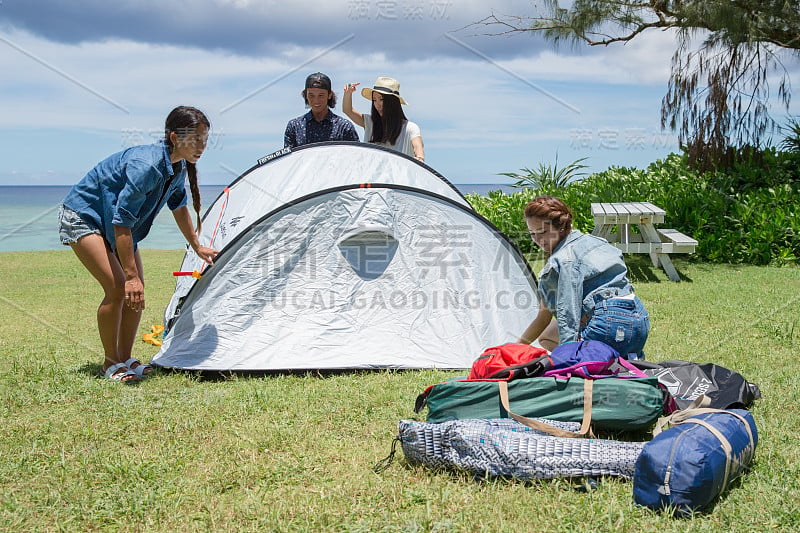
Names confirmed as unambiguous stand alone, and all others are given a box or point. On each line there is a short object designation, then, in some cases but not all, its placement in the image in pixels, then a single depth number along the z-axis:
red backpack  3.18
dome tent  4.45
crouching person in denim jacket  3.67
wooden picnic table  8.07
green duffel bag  3.08
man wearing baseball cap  5.63
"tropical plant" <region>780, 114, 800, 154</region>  10.34
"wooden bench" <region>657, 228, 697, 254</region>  8.02
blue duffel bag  2.48
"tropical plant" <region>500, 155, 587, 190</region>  11.95
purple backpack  3.16
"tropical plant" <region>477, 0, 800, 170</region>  8.72
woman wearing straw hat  5.61
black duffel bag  3.49
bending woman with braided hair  4.03
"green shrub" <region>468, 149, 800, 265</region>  9.29
